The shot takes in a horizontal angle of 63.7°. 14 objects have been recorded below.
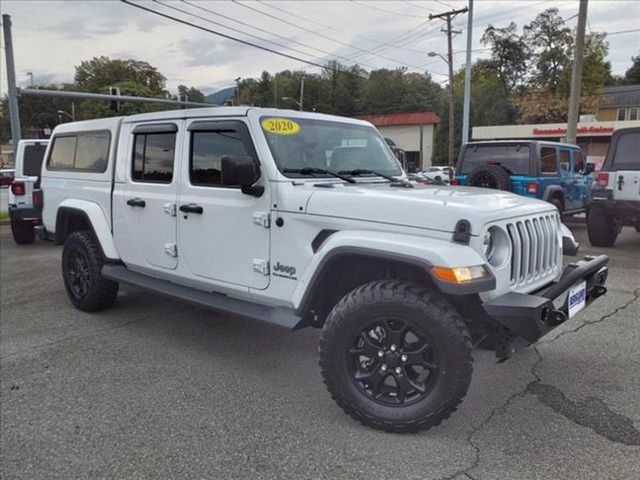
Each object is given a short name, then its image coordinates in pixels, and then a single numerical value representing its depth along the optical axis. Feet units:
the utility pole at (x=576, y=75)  50.42
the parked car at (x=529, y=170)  29.94
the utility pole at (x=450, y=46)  97.60
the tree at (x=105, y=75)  251.19
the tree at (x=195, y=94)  292.47
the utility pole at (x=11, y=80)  52.80
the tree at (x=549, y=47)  172.24
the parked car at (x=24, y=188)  30.94
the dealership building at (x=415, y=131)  168.14
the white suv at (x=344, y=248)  9.21
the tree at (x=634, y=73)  240.57
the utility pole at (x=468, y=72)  68.49
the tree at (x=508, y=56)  186.91
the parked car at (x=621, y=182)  25.04
